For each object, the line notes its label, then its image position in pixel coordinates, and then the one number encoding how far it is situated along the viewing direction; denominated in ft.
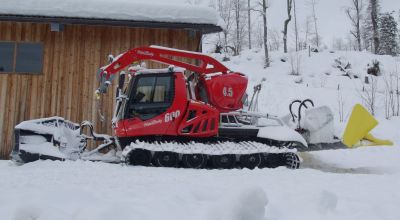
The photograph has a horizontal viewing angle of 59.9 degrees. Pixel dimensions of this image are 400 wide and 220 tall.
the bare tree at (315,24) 176.95
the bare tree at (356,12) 137.26
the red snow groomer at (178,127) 22.33
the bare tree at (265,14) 101.33
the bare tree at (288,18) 112.94
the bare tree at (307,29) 181.06
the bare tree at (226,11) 153.58
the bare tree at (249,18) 148.15
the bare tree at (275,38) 190.90
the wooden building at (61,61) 32.65
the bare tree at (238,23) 146.41
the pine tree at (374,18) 109.82
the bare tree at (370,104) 51.29
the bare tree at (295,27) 166.85
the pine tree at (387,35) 145.27
